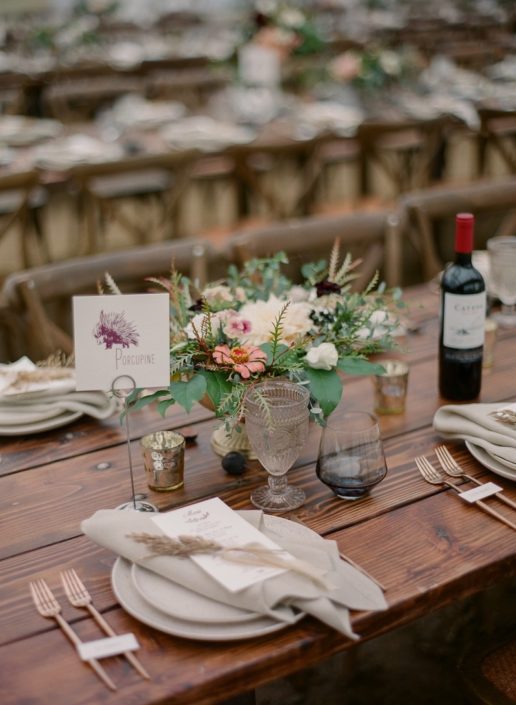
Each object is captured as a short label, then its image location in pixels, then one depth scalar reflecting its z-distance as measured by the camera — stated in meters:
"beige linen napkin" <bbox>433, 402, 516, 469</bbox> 1.38
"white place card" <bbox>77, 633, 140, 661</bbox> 1.01
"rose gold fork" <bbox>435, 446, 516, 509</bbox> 1.31
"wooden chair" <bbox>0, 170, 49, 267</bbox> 3.15
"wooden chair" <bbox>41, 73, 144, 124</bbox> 5.67
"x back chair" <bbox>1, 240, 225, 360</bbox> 1.98
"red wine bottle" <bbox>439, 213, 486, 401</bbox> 1.53
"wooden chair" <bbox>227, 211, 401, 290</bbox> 2.32
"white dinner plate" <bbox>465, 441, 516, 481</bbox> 1.35
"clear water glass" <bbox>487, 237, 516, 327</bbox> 1.92
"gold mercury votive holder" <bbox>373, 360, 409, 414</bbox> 1.61
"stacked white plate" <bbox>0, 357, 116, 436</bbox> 1.61
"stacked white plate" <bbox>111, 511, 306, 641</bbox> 1.02
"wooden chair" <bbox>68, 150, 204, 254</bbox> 3.37
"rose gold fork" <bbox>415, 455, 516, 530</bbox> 1.26
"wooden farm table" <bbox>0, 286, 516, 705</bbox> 0.99
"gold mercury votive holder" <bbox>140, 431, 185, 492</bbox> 1.37
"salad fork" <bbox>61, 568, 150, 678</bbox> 1.00
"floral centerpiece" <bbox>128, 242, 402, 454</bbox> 1.33
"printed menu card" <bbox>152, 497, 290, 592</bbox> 1.07
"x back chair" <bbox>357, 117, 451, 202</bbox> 4.17
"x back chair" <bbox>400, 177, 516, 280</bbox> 2.62
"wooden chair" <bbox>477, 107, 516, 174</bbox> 4.53
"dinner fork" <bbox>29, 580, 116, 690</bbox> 0.99
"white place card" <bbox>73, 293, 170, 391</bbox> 1.30
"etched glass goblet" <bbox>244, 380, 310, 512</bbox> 1.24
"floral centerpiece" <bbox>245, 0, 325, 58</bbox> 4.54
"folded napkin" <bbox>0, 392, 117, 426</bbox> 1.62
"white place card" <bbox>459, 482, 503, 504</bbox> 1.31
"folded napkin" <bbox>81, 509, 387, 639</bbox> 1.04
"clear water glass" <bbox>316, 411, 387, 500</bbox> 1.28
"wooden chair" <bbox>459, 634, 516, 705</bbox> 1.38
